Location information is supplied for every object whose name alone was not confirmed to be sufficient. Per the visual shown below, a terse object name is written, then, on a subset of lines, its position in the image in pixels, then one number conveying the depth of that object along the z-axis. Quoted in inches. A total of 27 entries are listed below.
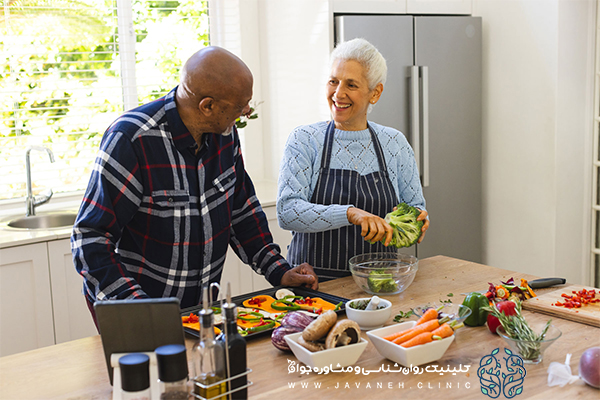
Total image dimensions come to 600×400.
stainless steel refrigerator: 131.4
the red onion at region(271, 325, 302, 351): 55.7
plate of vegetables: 61.1
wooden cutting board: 62.8
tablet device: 45.7
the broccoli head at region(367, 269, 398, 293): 72.6
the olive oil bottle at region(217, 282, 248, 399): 44.2
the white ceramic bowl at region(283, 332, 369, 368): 51.3
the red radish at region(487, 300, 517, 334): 59.8
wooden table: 48.8
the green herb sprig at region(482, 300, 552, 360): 52.9
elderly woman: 85.8
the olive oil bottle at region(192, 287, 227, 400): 43.7
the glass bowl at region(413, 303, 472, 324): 59.7
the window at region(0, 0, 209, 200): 126.7
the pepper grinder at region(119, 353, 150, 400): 40.6
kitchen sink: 122.4
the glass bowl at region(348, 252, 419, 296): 72.8
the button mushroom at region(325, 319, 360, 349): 52.1
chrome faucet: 122.0
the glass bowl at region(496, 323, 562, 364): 52.8
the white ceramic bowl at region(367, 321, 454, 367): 52.2
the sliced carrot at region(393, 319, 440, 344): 54.1
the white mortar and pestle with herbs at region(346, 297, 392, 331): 60.8
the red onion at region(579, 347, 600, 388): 48.0
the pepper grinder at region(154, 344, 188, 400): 41.4
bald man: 62.9
